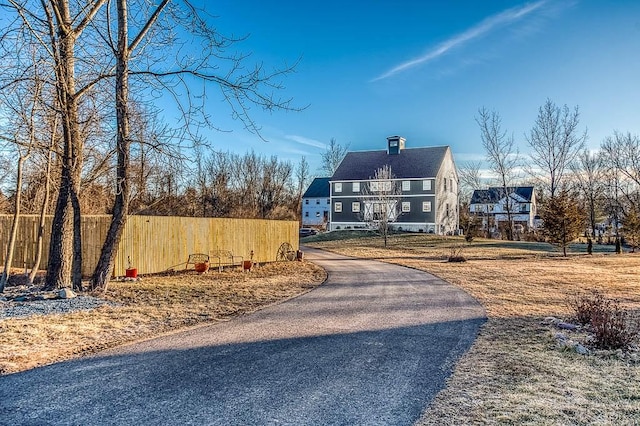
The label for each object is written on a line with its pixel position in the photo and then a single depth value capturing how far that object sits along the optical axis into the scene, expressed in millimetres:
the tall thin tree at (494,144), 38531
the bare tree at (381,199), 31767
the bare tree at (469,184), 38500
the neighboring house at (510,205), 42412
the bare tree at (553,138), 34531
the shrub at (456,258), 19500
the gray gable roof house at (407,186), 37750
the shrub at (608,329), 5633
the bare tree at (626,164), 37344
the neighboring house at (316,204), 52656
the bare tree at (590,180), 43594
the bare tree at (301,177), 55406
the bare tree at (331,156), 57250
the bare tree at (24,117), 7867
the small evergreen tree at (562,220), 21422
